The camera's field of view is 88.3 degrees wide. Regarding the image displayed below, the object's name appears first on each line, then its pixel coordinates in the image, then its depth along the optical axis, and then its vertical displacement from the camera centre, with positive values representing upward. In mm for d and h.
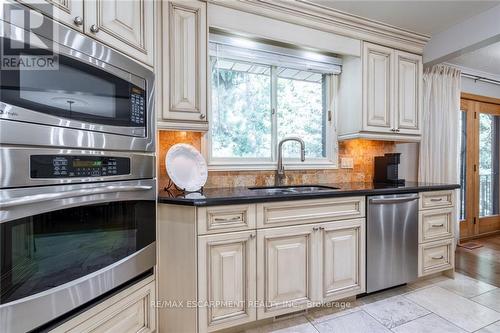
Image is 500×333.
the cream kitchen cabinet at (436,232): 2275 -613
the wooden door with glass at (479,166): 3645 -22
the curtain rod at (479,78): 3487 +1209
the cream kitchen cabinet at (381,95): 2443 +687
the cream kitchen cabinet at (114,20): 1021 +655
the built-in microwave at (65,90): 866 +303
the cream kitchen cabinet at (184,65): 1736 +688
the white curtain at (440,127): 3070 +458
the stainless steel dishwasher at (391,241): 1998 -615
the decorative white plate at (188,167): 1787 -14
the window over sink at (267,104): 2213 +586
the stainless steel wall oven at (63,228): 868 -255
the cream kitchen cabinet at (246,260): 1510 -605
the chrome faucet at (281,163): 2209 +17
